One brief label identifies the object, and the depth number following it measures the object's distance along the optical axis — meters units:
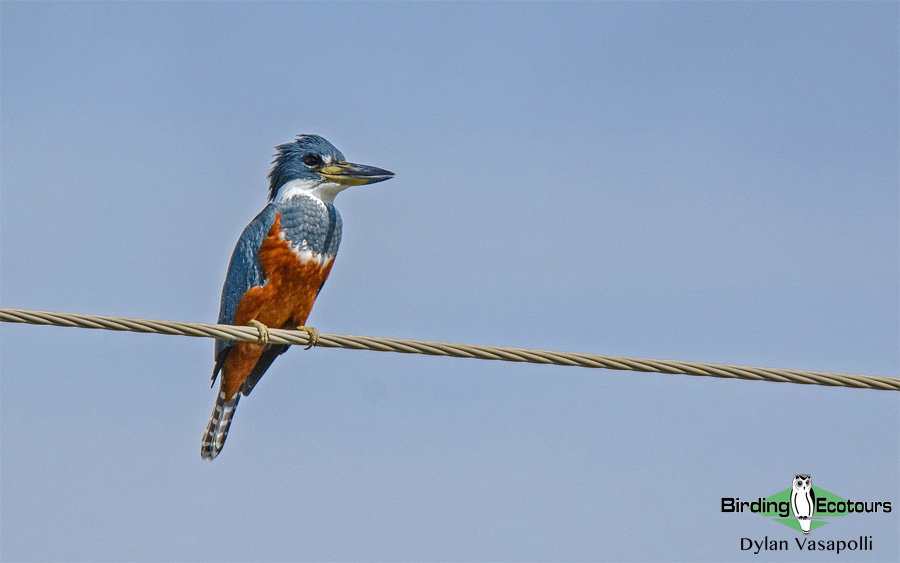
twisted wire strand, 7.32
